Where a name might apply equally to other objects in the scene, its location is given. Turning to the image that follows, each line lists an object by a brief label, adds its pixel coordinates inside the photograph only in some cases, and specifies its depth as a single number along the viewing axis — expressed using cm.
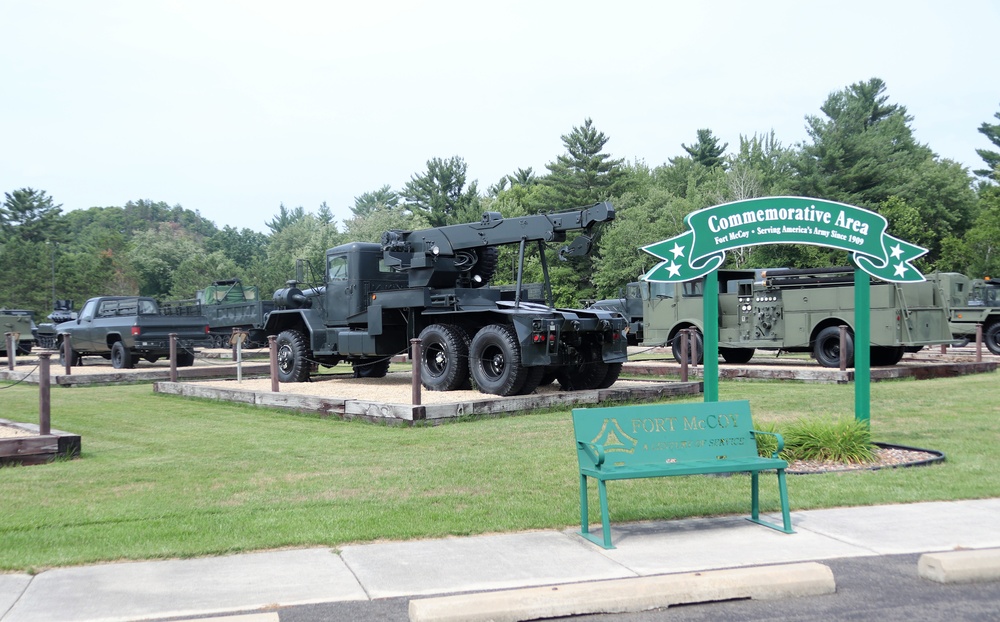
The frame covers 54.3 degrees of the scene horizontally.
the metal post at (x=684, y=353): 1623
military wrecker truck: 1441
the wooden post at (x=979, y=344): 2092
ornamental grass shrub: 891
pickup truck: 2333
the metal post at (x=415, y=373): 1258
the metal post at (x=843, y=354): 1788
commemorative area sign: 895
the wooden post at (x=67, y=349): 2005
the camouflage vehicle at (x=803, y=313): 1892
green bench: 641
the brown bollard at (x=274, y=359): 1519
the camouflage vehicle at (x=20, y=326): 3123
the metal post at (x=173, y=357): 1859
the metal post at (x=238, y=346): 1864
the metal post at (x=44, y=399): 994
